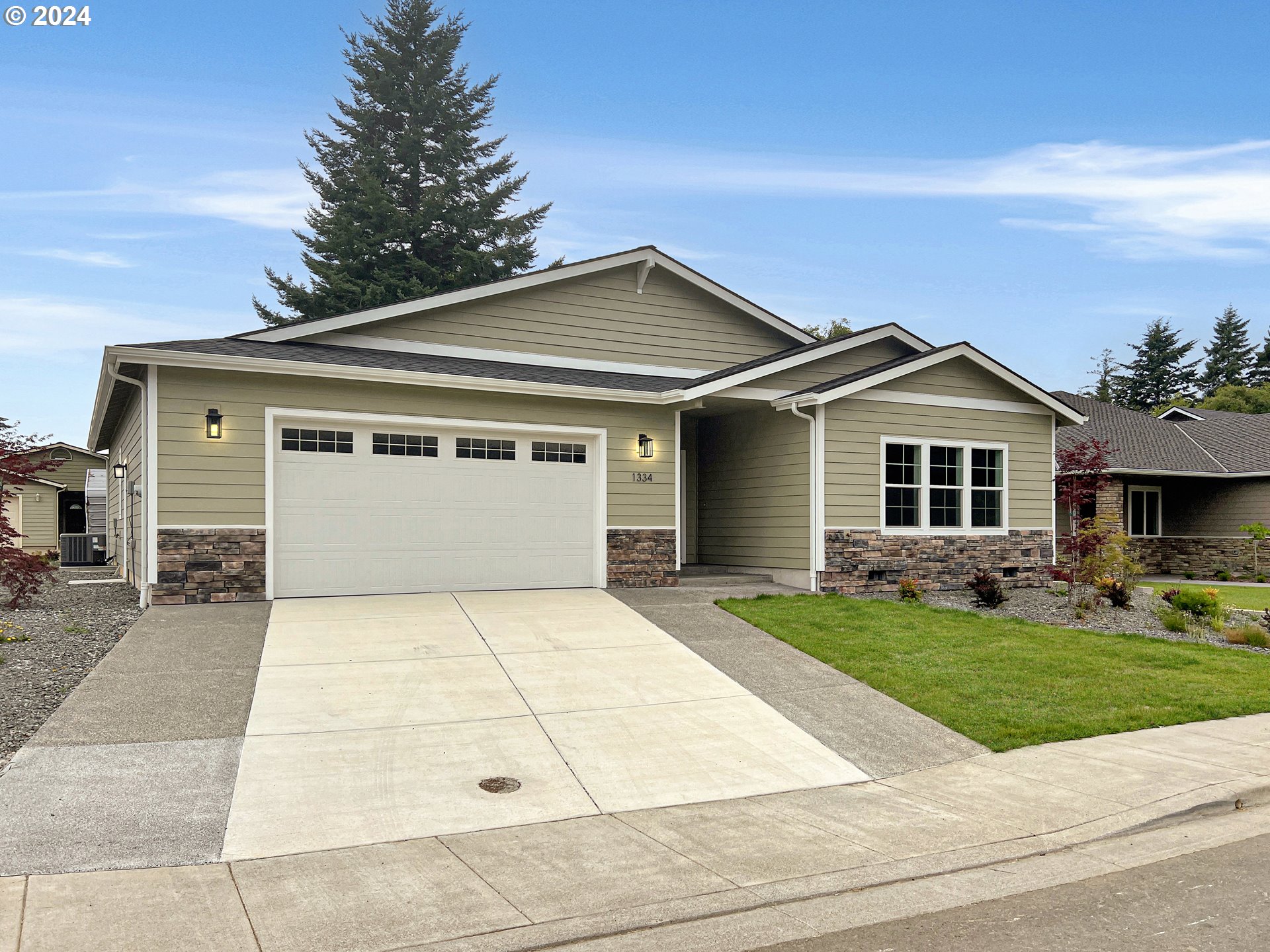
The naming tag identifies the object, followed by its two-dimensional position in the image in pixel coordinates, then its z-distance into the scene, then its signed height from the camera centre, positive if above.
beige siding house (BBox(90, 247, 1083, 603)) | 11.36 +0.32
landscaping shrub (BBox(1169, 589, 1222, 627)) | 12.55 -1.92
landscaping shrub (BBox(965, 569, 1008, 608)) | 13.52 -1.86
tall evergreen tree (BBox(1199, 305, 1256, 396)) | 55.28 +6.85
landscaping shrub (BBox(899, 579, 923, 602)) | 13.82 -1.89
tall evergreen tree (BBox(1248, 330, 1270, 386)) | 55.47 +5.94
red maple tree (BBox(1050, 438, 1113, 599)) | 13.98 -0.42
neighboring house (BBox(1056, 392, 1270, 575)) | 22.91 -0.70
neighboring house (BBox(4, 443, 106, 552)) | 29.73 -1.02
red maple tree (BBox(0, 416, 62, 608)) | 10.76 -0.92
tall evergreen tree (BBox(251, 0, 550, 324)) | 33.12 +11.15
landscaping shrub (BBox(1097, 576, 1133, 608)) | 13.74 -1.91
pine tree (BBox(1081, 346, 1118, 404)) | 55.88 +5.55
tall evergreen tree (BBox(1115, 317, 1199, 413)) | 54.50 +5.81
